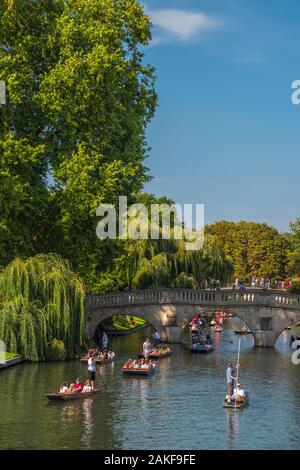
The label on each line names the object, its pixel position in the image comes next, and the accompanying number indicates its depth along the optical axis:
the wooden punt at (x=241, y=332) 78.38
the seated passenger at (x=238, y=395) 37.72
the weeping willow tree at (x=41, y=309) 49.53
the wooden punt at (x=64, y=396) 37.84
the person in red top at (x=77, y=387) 39.11
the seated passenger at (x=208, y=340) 63.28
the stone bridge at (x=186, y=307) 62.16
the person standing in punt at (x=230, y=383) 37.72
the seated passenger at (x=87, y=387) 39.86
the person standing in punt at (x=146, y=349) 53.87
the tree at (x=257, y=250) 154.50
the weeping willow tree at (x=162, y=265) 74.12
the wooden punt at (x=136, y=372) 46.91
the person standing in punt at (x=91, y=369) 41.66
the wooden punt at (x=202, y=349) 59.81
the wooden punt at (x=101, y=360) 50.89
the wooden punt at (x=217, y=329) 82.30
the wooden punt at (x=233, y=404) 37.31
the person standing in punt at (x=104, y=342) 61.31
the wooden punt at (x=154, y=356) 55.21
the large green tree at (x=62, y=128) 56.28
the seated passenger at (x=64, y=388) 38.47
